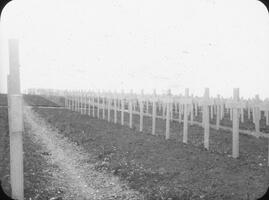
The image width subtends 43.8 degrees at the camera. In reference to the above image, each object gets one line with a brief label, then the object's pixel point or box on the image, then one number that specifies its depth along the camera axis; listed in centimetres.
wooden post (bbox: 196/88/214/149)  1030
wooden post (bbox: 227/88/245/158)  914
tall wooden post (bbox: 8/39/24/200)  513
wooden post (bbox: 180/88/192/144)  1150
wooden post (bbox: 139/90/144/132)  1466
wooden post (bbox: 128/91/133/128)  1694
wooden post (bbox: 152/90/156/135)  1448
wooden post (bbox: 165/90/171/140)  1234
